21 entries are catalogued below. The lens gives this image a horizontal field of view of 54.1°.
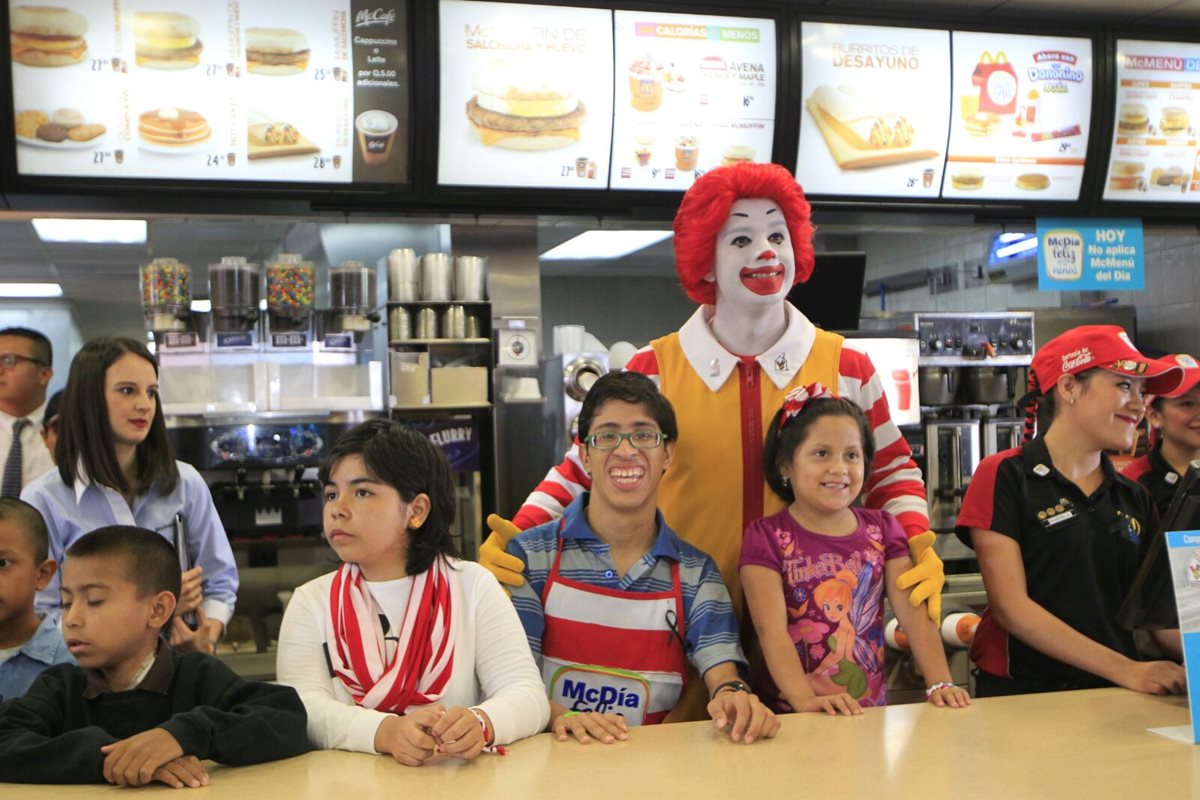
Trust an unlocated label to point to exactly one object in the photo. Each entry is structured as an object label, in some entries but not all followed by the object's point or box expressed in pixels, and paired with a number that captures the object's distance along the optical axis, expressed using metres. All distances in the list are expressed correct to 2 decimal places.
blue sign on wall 4.80
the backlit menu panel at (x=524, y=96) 4.05
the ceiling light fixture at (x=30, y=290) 9.16
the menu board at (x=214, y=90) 3.70
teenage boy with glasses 2.04
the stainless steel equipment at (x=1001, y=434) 5.04
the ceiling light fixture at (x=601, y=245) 7.51
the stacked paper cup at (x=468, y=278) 4.38
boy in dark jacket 1.53
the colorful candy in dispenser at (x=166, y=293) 3.93
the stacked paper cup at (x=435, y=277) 4.34
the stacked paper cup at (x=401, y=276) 4.30
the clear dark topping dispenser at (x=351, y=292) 4.12
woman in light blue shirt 2.41
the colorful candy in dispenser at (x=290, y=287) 4.03
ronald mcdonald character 2.35
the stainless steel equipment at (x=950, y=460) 4.94
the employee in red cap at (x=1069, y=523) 2.28
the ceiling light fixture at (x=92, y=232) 7.16
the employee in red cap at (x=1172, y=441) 2.85
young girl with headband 2.08
